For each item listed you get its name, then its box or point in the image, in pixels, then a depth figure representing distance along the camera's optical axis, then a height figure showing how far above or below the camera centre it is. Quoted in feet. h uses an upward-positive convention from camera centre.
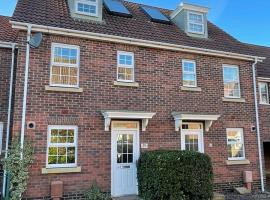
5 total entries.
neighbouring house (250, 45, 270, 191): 48.19 +7.41
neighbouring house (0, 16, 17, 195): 35.22 +7.27
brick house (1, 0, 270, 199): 32.19 +6.19
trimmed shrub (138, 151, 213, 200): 29.84 -4.13
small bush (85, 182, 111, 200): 31.85 -6.33
